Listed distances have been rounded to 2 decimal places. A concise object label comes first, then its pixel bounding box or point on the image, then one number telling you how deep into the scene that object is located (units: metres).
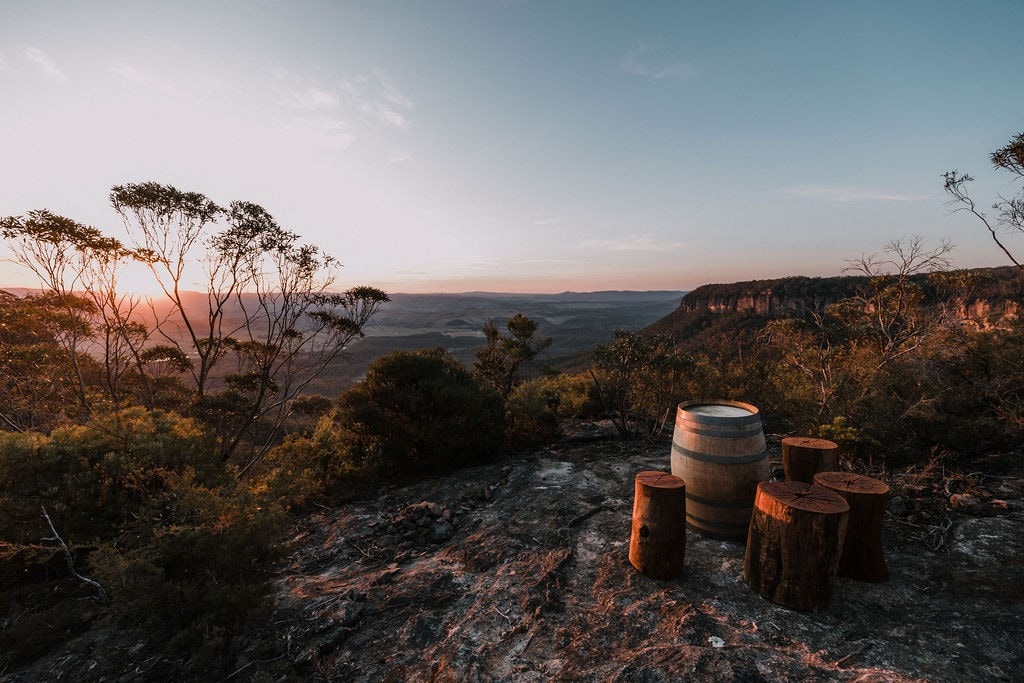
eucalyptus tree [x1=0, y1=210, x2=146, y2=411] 7.14
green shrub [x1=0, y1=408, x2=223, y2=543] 4.12
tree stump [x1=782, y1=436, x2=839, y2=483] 4.10
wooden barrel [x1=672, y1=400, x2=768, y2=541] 3.76
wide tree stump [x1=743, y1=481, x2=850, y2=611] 2.87
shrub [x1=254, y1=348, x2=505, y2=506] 6.91
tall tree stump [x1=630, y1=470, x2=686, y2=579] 3.41
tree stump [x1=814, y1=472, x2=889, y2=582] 3.25
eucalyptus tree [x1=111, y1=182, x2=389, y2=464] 8.26
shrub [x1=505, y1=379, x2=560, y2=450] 7.95
